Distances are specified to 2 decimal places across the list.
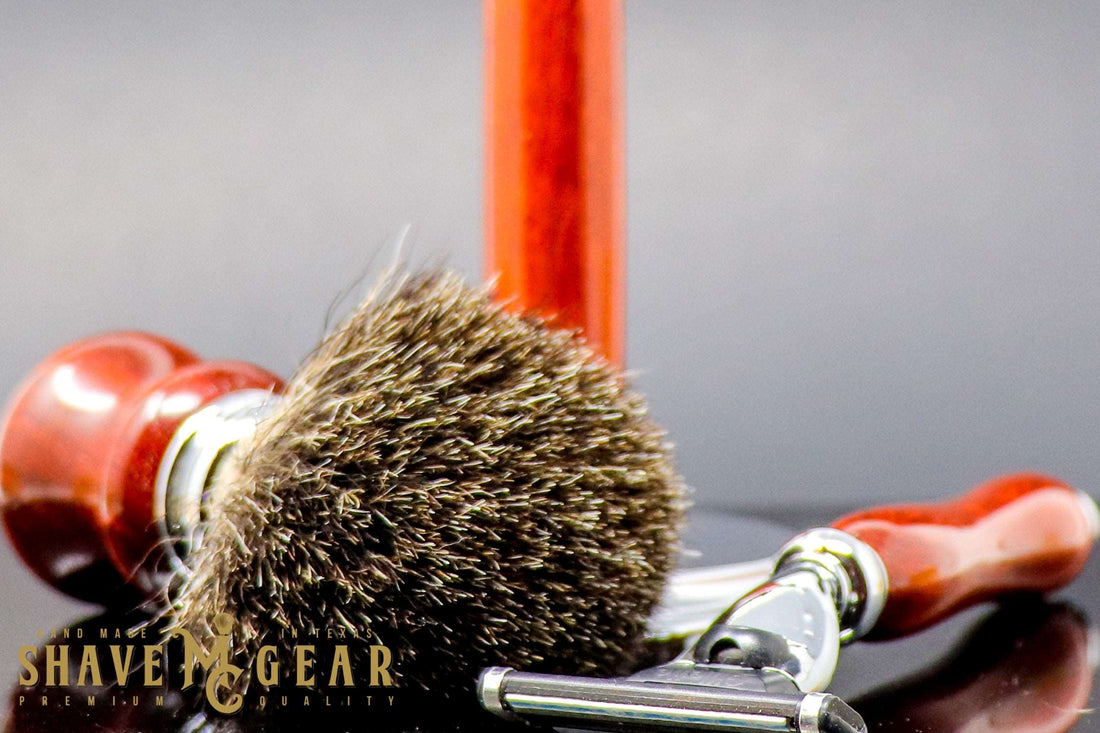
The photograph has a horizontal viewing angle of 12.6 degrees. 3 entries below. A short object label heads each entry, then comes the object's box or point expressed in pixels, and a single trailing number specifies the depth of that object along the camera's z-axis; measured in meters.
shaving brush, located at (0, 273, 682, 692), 0.60
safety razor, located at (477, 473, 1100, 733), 0.58
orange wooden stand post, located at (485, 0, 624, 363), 0.66
